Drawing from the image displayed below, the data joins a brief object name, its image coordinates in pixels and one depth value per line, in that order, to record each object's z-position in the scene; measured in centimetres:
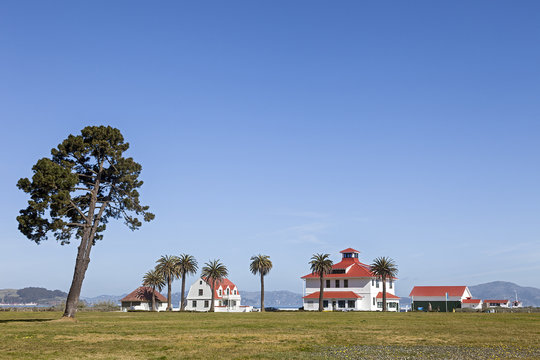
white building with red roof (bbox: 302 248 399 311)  11712
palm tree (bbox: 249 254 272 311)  11856
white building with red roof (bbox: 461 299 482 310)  14288
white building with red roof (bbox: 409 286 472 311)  14062
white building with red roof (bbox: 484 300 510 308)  17510
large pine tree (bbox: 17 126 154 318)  4728
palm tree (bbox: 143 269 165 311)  12725
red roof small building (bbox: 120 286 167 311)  13230
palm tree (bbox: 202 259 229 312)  12256
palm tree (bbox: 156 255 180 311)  11931
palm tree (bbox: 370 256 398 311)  10994
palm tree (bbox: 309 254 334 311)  11100
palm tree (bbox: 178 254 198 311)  11981
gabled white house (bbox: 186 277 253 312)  13871
